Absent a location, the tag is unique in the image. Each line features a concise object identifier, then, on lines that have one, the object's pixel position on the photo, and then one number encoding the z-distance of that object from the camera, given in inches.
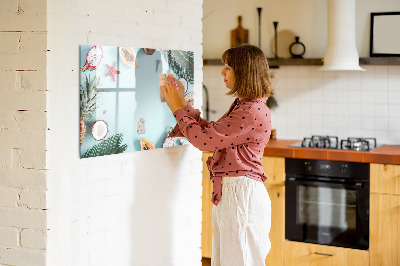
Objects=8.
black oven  162.2
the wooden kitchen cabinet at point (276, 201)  171.6
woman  106.7
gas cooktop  168.9
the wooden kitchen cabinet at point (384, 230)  157.5
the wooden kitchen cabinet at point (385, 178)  156.6
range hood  175.2
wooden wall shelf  177.2
